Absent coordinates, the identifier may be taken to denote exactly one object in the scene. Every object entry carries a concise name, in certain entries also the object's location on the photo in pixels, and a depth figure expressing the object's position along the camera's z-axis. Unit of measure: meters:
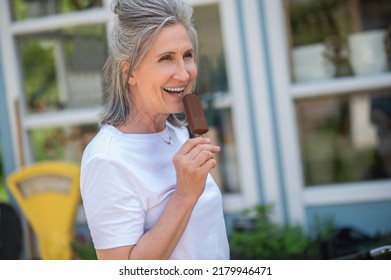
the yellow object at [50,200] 3.82
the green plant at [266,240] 3.42
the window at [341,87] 3.71
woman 1.54
